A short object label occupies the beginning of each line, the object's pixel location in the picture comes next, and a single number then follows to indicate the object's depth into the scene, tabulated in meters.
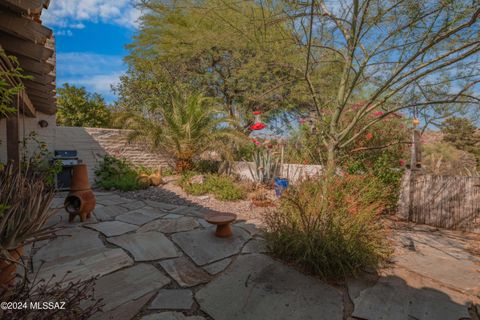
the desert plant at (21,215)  1.78
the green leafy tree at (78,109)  9.69
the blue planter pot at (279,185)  5.53
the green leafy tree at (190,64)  9.55
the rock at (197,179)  6.41
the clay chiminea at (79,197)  3.71
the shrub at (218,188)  5.62
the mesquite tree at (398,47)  2.24
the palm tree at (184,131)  7.35
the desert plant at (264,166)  6.57
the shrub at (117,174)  6.45
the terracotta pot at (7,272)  1.71
